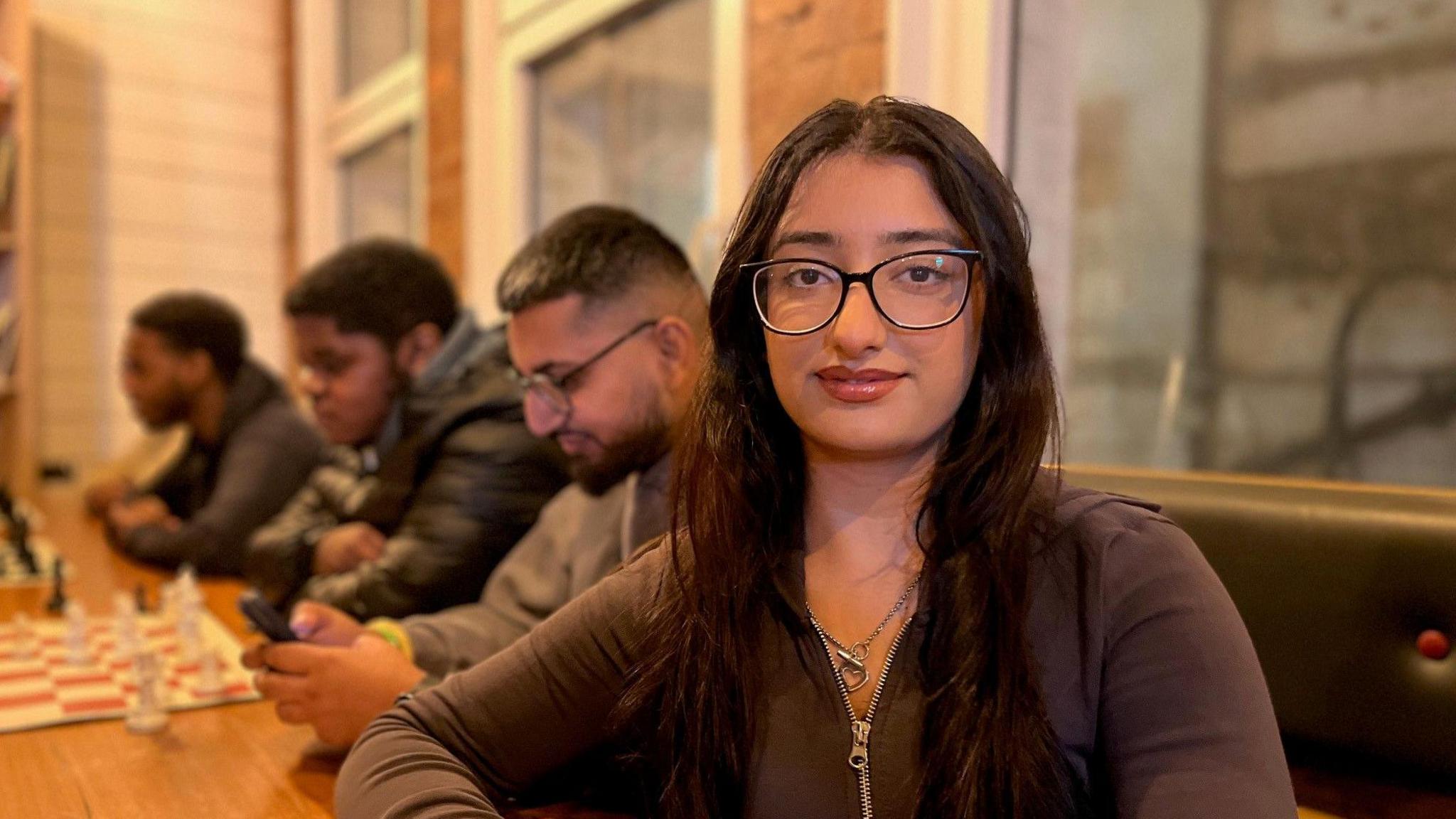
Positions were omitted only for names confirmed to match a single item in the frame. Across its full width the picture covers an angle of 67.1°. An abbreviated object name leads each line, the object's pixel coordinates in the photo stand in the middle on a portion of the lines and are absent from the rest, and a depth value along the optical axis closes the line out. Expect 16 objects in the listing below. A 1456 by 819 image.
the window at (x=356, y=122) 4.00
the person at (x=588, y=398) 1.45
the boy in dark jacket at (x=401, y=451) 1.79
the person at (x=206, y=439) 2.62
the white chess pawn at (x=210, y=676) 1.51
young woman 0.80
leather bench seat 1.06
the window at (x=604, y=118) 2.31
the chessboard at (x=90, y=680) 1.42
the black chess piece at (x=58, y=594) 2.06
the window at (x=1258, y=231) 1.52
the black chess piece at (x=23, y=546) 2.46
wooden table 1.12
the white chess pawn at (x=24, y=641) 1.72
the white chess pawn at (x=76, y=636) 1.67
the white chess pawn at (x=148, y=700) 1.35
